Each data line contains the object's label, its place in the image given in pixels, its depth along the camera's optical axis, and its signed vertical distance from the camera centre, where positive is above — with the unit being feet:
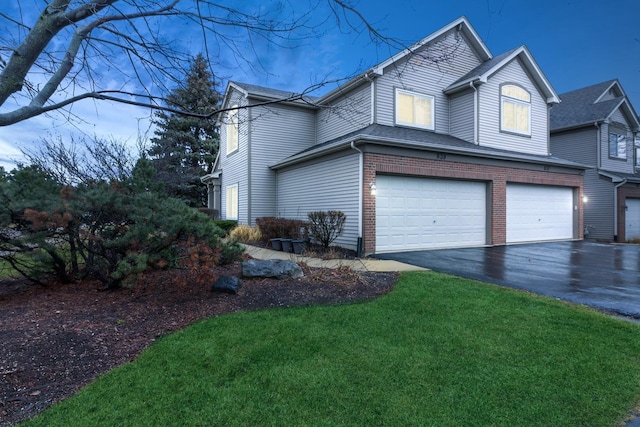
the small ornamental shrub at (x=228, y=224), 52.49 -1.51
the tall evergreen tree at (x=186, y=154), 66.30 +14.27
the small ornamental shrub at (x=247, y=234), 44.24 -2.56
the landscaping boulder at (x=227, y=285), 17.79 -3.68
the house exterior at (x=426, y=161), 35.37 +6.40
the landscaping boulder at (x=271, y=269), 20.35 -3.27
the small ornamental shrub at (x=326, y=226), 34.30 -1.14
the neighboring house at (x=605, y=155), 56.49 +10.92
